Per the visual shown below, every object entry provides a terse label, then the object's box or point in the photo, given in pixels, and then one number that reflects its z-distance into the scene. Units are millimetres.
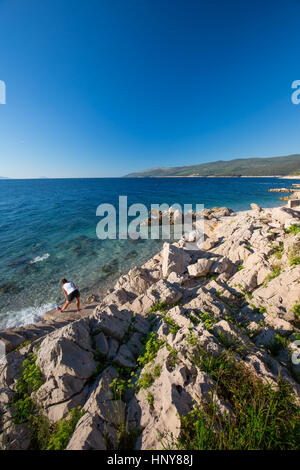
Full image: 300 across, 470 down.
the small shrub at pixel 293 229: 9070
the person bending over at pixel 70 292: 9453
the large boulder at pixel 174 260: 10328
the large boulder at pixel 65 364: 3955
